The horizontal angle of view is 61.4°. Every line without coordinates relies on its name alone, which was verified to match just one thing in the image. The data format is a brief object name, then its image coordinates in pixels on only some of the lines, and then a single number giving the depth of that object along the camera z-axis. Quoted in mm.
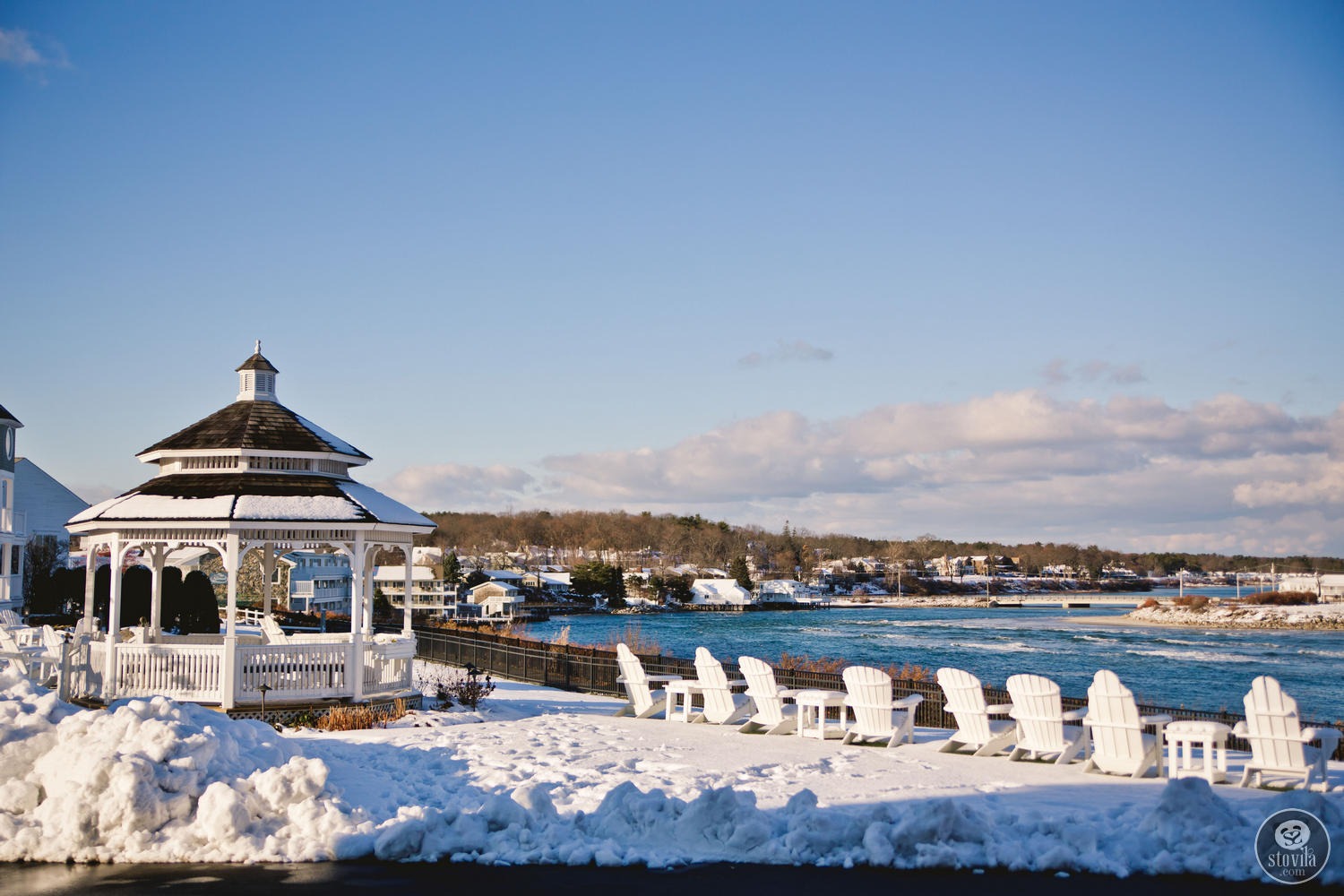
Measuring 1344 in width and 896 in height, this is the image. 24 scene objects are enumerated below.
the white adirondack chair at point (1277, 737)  10305
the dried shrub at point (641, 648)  25428
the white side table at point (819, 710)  13508
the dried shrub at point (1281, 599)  128125
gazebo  15680
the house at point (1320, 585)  140250
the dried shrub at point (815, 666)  23375
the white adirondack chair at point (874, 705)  13086
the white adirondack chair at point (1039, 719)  11805
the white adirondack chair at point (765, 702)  14070
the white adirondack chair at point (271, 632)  19875
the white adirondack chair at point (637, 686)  15875
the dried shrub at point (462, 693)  15989
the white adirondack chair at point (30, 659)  16734
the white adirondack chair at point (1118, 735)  10938
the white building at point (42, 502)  58344
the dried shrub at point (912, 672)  23617
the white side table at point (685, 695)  15312
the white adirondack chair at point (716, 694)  14891
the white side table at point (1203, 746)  10578
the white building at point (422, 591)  112438
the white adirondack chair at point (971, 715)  12320
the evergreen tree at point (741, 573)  167288
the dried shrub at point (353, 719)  14602
